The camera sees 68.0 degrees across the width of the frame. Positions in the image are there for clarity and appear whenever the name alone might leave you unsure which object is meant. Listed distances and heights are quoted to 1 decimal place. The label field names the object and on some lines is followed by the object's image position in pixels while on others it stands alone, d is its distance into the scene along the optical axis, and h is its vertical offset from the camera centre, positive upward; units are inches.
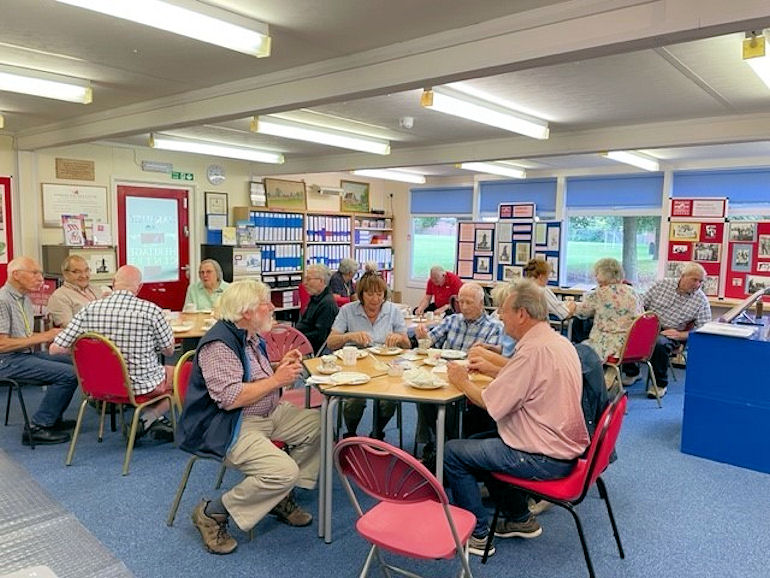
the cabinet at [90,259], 243.8 -14.5
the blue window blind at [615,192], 313.7 +26.9
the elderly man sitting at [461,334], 139.8 -25.1
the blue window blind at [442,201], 388.2 +23.5
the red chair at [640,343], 189.7 -35.0
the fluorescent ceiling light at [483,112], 154.6 +37.1
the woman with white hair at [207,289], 211.2 -22.3
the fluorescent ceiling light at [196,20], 96.4 +37.7
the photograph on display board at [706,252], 273.9 -5.4
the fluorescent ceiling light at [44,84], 145.6 +37.3
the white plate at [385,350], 141.4 -29.2
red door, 275.0 -5.6
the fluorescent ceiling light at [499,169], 307.4 +37.2
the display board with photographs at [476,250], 351.6 -9.3
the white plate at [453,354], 136.1 -28.6
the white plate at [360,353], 133.4 -29.0
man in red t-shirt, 272.8 -25.7
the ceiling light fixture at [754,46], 103.2 +35.3
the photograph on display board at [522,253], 337.7 -9.6
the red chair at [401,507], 70.9 -37.8
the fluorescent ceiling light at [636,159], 258.4 +37.9
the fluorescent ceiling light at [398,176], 344.6 +36.4
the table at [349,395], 103.6 -32.1
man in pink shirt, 91.9 -28.8
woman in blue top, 152.9 -26.2
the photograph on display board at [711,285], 274.5 -21.0
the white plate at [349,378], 111.7 -29.0
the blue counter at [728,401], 144.4 -41.5
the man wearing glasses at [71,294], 176.2 -21.4
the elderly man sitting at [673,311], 216.7 -27.7
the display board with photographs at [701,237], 273.0 +1.8
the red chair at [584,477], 88.3 -39.1
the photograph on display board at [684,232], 279.3 +4.3
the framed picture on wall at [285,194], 334.6 +22.0
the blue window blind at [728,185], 281.7 +28.8
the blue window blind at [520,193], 348.5 +27.3
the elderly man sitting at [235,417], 99.2 -33.2
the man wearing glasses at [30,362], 153.9 -37.2
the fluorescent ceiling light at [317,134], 198.1 +36.4
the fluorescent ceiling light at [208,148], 238.2 +36.2
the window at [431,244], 404.8 -6.6
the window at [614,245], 320.2 -3.5
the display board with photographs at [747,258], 262.8 -7.4
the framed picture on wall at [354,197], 381.4 +24.3
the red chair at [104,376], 131.0 -35.1
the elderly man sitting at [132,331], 135.5 -24.9
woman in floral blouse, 196.5 -24.4
